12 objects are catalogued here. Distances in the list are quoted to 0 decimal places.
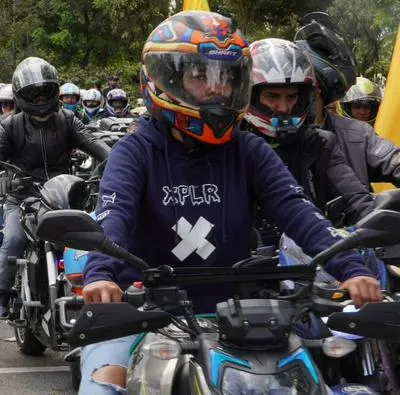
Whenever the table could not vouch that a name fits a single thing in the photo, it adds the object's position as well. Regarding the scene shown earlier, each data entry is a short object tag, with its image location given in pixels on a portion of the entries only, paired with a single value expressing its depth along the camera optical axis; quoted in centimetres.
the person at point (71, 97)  1931
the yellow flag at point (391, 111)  815
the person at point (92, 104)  2101
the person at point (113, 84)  2650
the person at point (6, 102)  1393
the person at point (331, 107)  613
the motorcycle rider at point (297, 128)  522
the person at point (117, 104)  2042
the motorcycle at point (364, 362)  402
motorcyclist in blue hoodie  354
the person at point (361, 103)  980
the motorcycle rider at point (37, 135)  838
